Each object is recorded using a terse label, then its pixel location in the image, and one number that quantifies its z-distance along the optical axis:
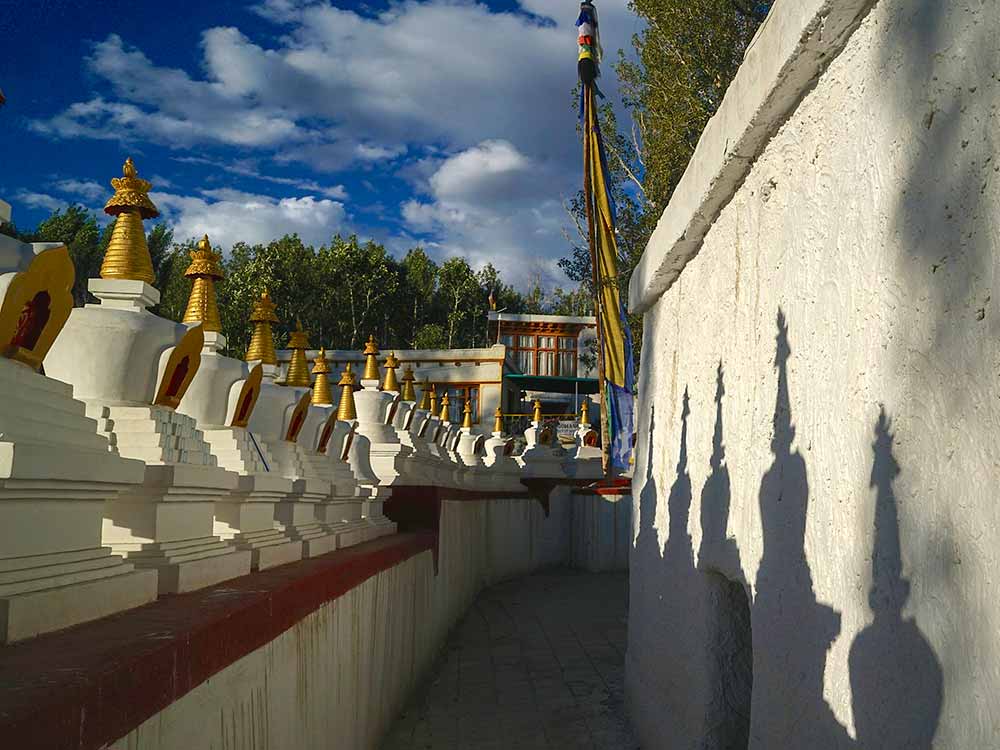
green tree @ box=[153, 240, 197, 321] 34.01
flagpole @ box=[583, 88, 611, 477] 14.32
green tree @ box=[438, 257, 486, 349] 52.62
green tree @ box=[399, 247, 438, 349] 51.00
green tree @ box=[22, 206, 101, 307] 30.42
